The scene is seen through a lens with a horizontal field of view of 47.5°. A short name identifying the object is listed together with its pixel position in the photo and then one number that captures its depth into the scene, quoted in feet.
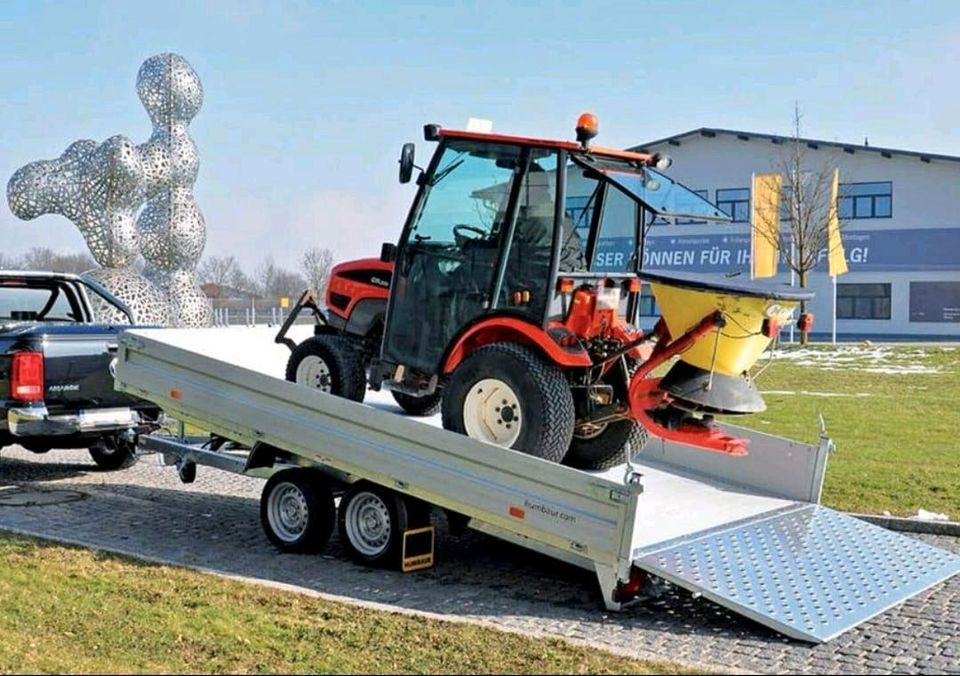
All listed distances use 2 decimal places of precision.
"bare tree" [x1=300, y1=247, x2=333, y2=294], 188.81
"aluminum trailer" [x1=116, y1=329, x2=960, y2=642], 19.15
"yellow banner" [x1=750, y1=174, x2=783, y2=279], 110.32
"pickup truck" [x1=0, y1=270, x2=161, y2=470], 28.66
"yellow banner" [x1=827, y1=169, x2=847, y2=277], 116.37
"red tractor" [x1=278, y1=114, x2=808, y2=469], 21.75
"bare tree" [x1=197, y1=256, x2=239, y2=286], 248.11
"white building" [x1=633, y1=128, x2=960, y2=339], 135.54
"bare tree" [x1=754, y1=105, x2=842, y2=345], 107.04
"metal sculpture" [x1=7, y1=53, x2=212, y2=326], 82.28
